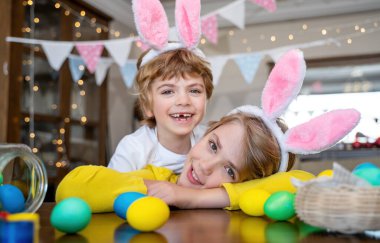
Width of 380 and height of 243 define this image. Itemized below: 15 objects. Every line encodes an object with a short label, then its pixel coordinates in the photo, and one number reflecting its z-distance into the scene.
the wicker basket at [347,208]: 0.48
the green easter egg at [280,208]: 0.61
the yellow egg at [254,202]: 0.69
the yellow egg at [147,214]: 0.50
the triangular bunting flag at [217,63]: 3.48
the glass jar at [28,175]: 0.57
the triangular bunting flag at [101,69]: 4.30
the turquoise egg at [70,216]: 0.49
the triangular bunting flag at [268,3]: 2.94
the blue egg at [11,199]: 0.55
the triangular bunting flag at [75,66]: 3.92
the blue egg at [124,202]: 0.59
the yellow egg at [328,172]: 0.67
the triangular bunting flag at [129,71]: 3.88
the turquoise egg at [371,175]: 0.57
